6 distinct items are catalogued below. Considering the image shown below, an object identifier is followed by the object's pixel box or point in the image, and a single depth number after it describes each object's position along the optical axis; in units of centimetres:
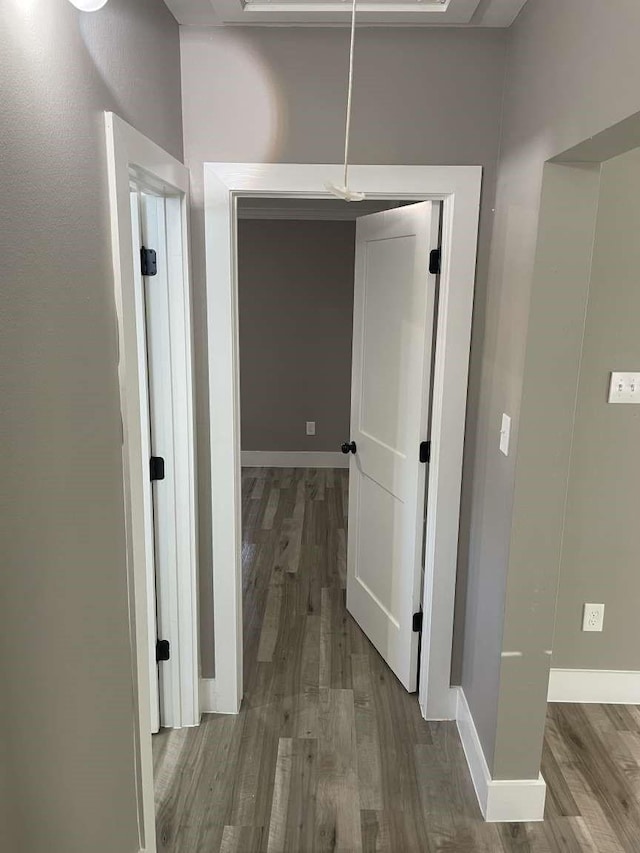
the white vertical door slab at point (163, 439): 223
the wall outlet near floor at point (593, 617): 269
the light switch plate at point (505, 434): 207
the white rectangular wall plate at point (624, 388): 248
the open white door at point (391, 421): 259
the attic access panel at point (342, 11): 200
